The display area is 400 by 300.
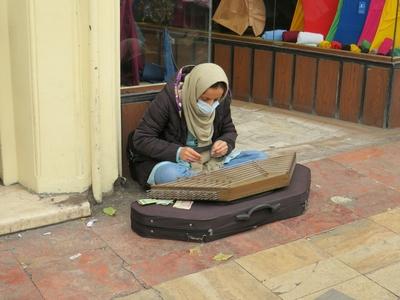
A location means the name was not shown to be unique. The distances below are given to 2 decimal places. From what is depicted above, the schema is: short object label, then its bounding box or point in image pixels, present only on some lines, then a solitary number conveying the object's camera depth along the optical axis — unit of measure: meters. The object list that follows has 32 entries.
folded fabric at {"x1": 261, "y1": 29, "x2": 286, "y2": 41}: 7.00
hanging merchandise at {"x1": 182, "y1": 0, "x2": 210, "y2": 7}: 4.86
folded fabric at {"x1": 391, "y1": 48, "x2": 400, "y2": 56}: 6.07
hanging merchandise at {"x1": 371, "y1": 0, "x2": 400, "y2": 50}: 6.12
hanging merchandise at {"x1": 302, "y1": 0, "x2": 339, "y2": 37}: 6.71
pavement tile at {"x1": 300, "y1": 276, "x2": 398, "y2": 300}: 3.05
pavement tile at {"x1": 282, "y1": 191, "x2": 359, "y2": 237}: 3.78
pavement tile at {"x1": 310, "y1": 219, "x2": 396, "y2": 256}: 3.55
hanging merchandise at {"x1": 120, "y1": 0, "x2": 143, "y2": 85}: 4.28
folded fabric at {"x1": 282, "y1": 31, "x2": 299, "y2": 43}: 6.84
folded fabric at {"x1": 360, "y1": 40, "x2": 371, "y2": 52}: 6.26
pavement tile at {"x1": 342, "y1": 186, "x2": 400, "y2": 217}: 4.07
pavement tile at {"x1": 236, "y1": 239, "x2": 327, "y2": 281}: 3.26
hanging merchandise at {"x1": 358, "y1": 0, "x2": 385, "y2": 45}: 6.26
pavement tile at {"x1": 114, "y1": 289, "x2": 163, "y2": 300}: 2.98
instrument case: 3.48
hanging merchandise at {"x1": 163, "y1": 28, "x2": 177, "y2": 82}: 4.70
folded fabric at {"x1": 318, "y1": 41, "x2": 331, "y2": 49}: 6.55
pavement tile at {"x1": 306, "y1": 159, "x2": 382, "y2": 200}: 4.39
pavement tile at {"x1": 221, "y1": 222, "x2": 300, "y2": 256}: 3.51
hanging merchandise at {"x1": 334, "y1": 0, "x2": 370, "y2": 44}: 6.43
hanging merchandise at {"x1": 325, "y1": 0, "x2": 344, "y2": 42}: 6.64
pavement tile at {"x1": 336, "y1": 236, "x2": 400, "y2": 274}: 3.36
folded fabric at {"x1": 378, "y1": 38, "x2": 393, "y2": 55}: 6.12
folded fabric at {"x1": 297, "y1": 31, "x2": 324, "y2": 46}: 6.69
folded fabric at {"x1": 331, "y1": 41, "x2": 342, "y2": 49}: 6.48
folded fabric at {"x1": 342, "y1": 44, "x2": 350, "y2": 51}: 6.39
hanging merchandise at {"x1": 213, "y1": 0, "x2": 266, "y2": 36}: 7.18
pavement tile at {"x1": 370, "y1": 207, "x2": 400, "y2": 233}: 3.85
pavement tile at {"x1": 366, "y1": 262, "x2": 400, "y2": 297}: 3.15
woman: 3.86
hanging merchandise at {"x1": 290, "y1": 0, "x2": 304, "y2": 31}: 6.98
